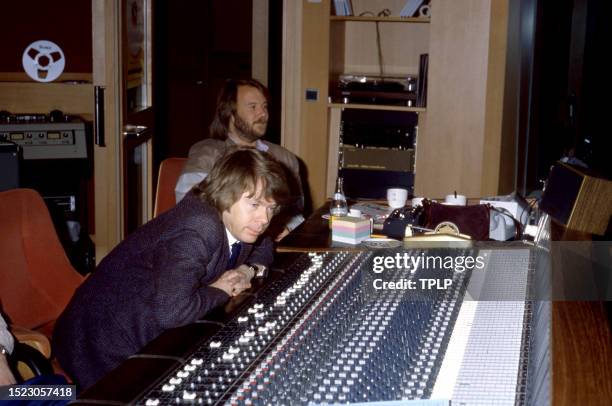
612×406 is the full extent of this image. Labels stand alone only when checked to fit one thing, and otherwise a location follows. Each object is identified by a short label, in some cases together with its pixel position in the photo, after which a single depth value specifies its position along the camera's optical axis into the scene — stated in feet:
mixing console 4.18
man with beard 11.91
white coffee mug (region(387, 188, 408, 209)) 10.44
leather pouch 8.72
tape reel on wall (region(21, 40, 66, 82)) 16.79
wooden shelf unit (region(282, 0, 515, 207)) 15.74
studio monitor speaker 6.51
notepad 8.26
